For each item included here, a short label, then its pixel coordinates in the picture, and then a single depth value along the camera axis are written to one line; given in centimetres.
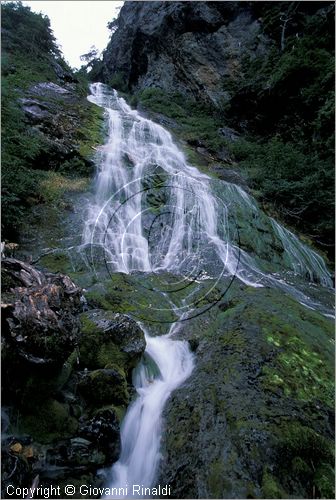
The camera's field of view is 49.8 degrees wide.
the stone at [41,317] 346
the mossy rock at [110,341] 452
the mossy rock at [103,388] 411
